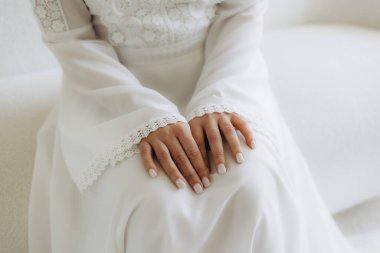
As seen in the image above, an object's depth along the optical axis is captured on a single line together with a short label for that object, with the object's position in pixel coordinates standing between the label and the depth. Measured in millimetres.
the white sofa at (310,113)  1131
